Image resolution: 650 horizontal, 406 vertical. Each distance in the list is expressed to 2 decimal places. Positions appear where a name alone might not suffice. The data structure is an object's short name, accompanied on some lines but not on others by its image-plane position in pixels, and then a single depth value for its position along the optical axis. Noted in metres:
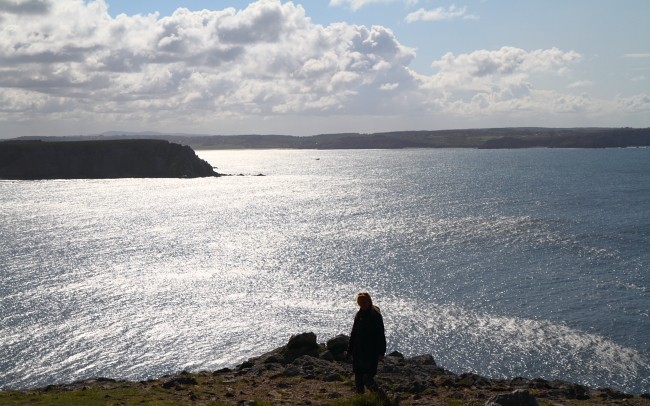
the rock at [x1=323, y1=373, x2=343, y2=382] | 24.56
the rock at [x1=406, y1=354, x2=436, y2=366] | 30.83
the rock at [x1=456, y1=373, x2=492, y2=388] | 24.81
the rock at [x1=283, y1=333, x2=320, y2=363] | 29.73
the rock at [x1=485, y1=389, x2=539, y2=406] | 17.42
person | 18.33
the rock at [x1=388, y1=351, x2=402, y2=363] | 32.16
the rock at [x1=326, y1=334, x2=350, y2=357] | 29.70
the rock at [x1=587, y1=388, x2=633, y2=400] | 25.28
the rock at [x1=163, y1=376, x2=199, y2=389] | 23.58
